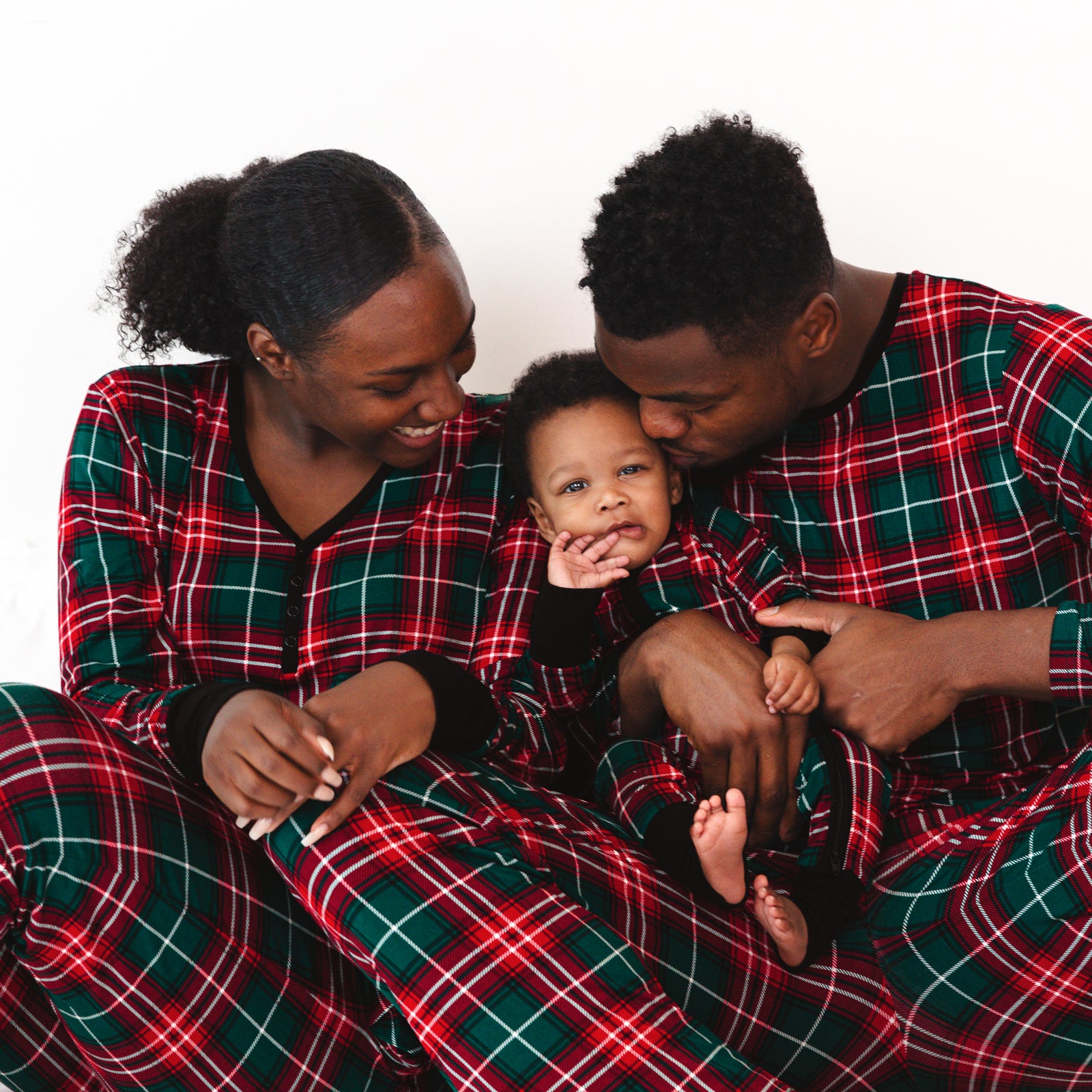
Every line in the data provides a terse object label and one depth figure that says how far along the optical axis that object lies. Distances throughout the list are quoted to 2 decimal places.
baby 1.39
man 1.24
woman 1.16
